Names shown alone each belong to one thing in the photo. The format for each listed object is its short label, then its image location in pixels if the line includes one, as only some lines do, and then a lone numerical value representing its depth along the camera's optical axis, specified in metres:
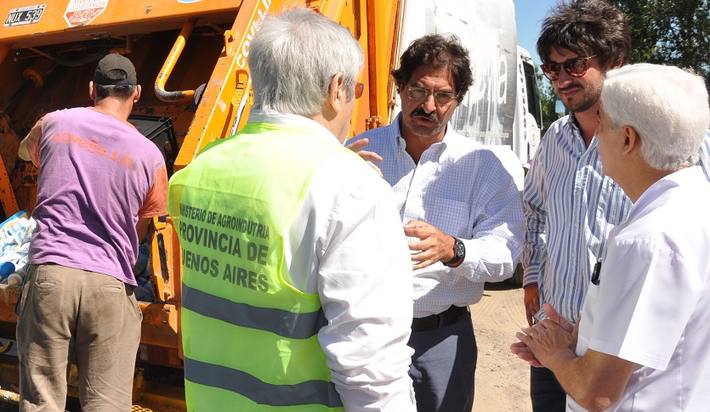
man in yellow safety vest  1.22
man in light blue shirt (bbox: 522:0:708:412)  2.04
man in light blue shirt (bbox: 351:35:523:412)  2.15
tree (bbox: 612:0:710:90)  17.69
